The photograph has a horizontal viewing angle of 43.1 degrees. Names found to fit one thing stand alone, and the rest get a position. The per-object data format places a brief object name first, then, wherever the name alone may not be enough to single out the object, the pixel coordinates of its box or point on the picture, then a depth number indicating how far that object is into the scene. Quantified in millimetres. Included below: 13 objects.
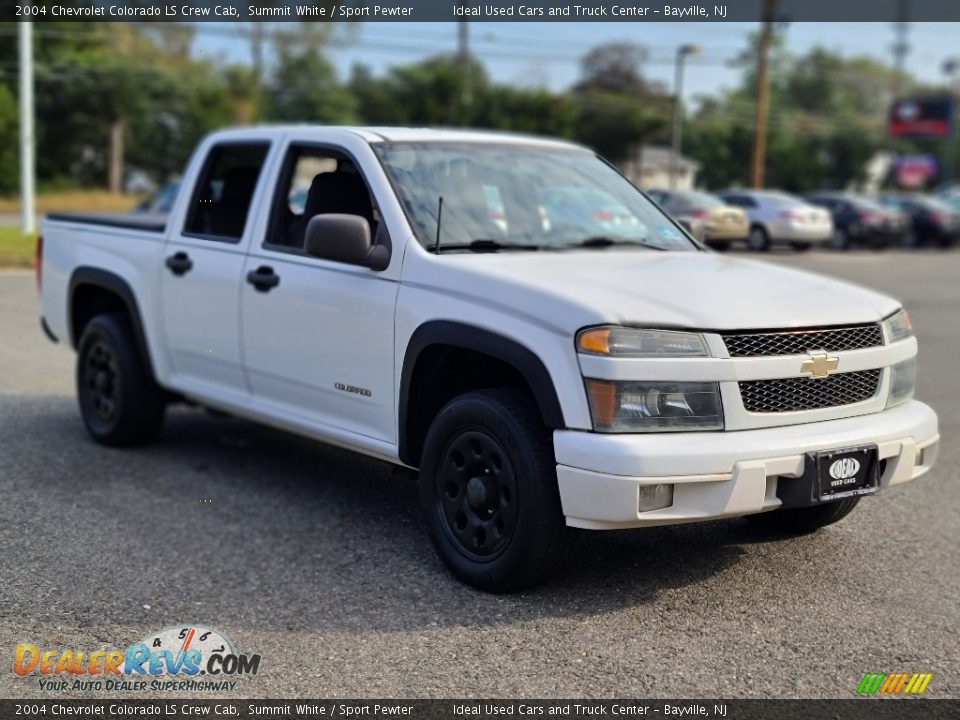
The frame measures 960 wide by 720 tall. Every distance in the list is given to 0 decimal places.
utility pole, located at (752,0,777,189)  38594
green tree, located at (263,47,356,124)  61000
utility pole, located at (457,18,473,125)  52594
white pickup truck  4301
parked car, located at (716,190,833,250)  29953
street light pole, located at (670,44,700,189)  48000
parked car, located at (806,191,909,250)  33719
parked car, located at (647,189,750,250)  24016
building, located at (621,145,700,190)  52375
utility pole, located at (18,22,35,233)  24891
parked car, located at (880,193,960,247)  35969
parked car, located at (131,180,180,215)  19531
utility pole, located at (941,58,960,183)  59969
